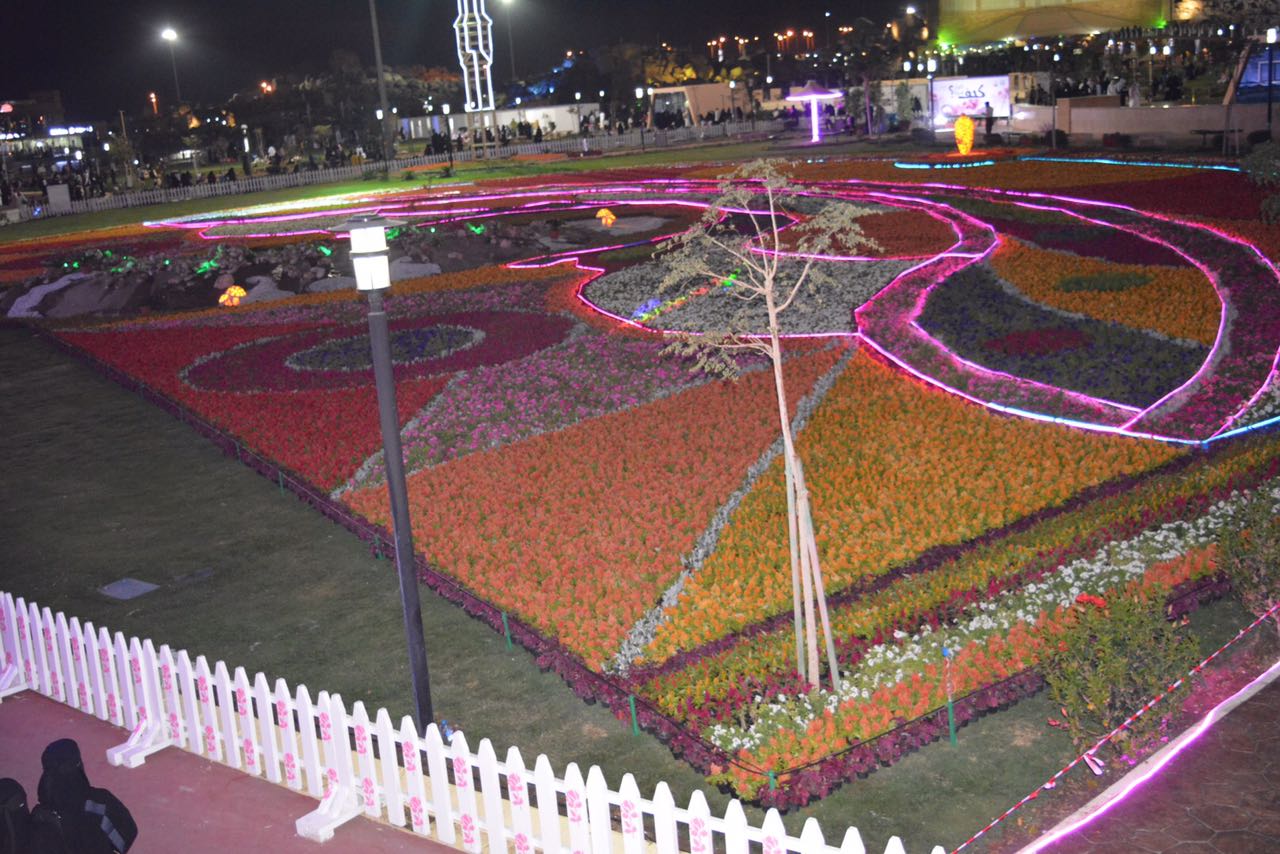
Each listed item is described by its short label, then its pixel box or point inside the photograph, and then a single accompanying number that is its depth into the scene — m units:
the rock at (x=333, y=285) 29.86
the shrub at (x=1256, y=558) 10.18
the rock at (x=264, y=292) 29.45
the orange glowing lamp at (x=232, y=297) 29.08
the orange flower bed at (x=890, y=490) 11.61
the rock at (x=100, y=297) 30.06
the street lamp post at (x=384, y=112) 55.28
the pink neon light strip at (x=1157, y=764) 7.79
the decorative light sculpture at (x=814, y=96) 59.00
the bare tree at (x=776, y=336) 9.49
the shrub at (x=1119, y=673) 8.53
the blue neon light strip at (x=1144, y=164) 31.02
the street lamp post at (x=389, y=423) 8.56
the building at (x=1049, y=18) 47.38
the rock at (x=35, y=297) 31.38
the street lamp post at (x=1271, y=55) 30.86
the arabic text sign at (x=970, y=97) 46.91
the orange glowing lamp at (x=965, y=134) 41.62
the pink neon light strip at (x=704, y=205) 16.44
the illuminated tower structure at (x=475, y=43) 72.88
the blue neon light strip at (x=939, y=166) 37.78
